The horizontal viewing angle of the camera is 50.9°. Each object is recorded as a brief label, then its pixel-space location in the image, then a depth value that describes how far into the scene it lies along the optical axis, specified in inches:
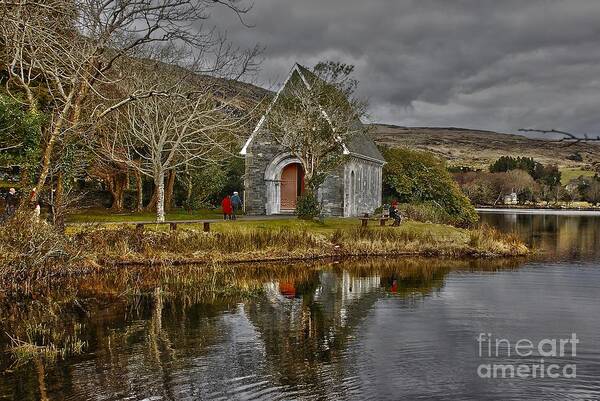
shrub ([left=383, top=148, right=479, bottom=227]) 1913.1
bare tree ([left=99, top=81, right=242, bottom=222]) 1226.0
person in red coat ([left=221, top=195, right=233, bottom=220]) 1373.0
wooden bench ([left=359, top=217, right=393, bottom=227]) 1306.6
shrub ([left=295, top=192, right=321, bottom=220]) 1331.2
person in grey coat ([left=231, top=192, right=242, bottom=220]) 1434.5
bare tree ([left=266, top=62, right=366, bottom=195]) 1386.6
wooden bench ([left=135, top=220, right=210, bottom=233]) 1070.8
